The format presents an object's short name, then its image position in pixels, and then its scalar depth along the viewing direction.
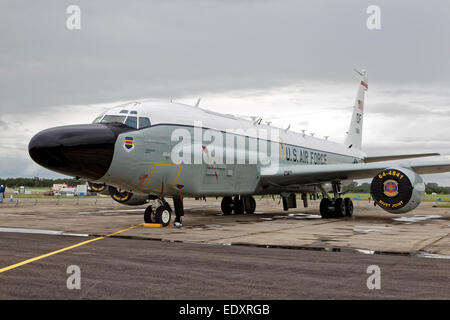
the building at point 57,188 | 77.82
